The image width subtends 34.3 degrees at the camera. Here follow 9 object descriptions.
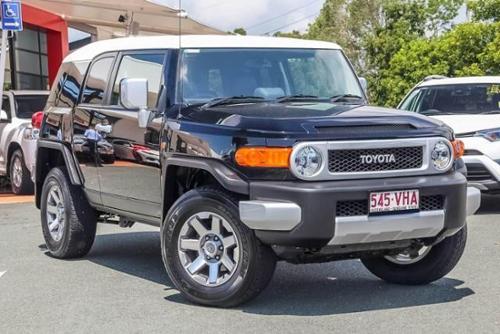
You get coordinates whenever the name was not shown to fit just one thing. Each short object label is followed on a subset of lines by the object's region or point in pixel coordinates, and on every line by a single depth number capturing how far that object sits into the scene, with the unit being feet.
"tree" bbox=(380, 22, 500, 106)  58.65
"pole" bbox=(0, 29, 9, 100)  45.65
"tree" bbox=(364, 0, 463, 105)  127.24
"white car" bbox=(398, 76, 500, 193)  32.32
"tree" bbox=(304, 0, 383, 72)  160.15
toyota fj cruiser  17.17
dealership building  68.49
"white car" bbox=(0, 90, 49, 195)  43.14
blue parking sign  45.11
